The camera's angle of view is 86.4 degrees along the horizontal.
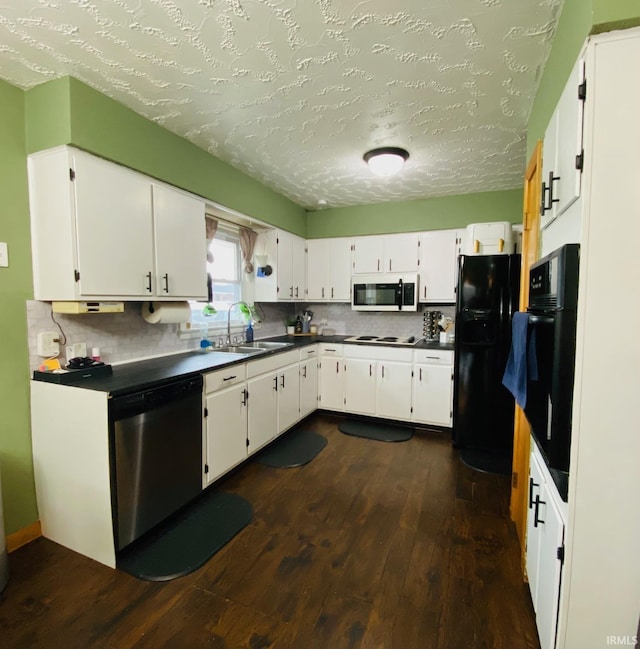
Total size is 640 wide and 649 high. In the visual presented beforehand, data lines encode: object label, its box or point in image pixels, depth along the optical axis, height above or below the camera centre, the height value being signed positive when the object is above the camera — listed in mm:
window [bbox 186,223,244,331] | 3195 +249
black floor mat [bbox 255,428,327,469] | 2908 -1342
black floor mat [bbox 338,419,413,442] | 3452 -1340
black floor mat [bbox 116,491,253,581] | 1767 -1360
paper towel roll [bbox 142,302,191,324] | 2455 -56
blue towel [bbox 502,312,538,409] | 1368 -232
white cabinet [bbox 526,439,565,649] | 1107 -901
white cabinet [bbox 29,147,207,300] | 1855 +443
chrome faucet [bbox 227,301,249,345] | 3441 -195
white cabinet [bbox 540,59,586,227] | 1039 +549
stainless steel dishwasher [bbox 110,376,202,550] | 1763 -858
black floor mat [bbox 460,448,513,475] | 2850 -1378
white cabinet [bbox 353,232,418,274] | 3914 +599
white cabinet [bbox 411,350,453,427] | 3422 -848
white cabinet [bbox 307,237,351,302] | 4219 +436
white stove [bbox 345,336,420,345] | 3711 -411
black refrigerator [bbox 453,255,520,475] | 3053 -450
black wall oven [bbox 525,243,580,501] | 1015 -133
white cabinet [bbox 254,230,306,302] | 3797 +462
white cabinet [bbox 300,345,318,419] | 3652 -840
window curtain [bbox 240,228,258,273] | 3668 +647
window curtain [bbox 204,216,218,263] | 3111 +708
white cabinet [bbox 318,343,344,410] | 3908 -847
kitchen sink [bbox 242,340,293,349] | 3332 -410
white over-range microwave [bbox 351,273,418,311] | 3836 +137
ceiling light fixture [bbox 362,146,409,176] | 2570 +1105
